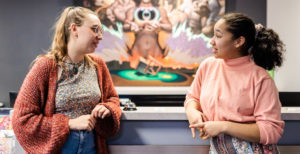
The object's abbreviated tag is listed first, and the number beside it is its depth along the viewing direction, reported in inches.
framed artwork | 105.1
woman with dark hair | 47.2
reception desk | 61.8
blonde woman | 50.4
